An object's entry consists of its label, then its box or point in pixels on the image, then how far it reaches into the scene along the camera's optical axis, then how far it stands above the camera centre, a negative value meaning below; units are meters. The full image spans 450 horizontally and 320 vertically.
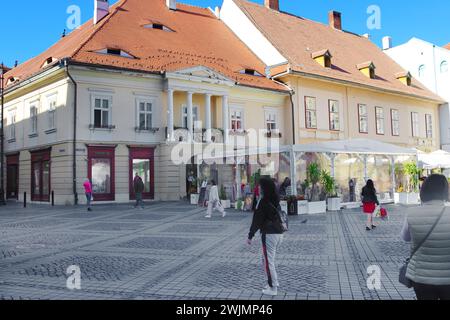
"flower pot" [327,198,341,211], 18.88 -0.98
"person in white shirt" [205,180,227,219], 16.22 -0.62
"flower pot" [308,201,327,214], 17.75 -1.04
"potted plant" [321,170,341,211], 18.78 -0.41
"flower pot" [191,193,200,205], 22.84 -0.75
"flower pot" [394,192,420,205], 22.23 -0.92
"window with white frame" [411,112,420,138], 38.25 +4.97
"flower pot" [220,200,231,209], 21.11 -0.97
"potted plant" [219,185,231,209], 21.12 -0.73
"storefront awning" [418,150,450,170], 26.06 +1.20
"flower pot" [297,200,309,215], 17.47 -0.99
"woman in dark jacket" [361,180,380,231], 12.50 -0.58
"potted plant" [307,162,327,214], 18.27 -0.17
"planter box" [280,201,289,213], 17.23 -0.89
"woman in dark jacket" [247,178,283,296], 5.93 -0.60
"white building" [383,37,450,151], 39.44 +10.60
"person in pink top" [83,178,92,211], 20.06 -0.14
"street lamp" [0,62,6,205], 25.70 -0.54
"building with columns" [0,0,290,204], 23.33 +4.80
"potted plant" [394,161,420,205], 22.34 -0.21
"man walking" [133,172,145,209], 20.75 -0.10
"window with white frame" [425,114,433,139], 39.66 +5.11
